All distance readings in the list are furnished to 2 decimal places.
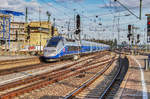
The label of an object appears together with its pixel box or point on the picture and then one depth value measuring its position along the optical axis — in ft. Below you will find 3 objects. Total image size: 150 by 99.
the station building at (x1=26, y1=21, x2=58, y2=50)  245.20
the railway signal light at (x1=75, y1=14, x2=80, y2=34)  112.98
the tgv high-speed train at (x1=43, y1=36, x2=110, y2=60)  85.51
